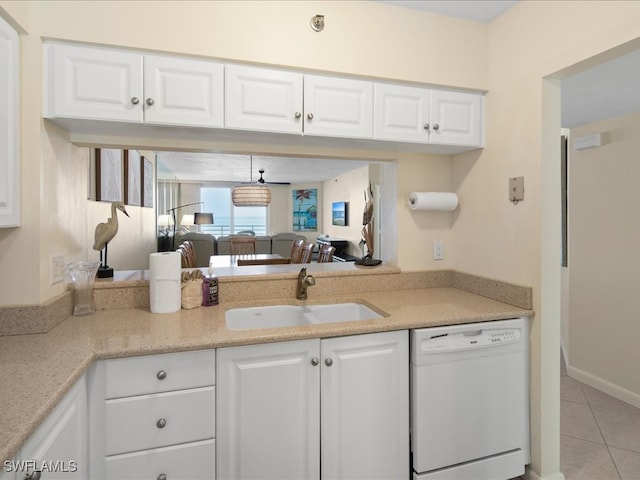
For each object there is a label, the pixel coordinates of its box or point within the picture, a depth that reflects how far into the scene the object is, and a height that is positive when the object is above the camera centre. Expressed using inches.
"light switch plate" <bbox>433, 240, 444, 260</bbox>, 90.4 -3.3
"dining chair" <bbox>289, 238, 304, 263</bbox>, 187.5 -8.1
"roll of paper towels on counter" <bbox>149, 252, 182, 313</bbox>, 65.5 -8.0
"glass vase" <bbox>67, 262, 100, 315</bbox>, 63.6 -8.3
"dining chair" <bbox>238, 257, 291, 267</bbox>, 149.5 -10.5
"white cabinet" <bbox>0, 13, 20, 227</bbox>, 48.6 +15.6
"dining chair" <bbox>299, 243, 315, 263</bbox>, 173.9 -8.2
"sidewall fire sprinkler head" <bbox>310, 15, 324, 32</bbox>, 67.2 +40.4
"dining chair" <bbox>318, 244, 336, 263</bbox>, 168.7 -8.1
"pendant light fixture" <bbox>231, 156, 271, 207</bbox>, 235.9 +27.7
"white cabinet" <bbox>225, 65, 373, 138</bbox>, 63.9 +25.1
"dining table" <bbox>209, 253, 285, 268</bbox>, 160.1 -11.5
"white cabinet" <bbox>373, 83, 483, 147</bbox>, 72.4 +25.5
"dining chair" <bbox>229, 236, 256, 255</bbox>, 214.1 -5.4
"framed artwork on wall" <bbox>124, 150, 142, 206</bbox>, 130.2 +23.2
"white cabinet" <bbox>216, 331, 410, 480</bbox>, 53.0 -27.2
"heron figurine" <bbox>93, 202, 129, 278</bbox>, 69.6 +1.1
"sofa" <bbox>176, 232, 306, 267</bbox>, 249.9 -5.7
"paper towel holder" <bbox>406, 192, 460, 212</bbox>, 83.7 +8.5
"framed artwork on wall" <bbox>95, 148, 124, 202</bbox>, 95.6 +18.3
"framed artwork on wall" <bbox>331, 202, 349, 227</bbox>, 319.6 +21.5
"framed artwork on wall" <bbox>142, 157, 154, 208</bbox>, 169.1 +27.4
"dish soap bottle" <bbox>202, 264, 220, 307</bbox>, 71.2 -11.0
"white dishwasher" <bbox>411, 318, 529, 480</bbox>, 61.6 -29.5
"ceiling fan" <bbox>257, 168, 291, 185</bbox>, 396.7 +60.2
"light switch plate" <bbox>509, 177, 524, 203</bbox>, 70.0 +9.5
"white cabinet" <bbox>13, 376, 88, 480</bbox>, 33.5 -22.0
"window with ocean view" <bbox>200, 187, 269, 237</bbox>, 393.7 +24.9
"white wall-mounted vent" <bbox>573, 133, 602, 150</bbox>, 104.0 +28.5
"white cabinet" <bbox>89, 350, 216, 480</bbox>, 48.0 -25.1
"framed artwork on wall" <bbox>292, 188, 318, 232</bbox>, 391.2 +29.8
